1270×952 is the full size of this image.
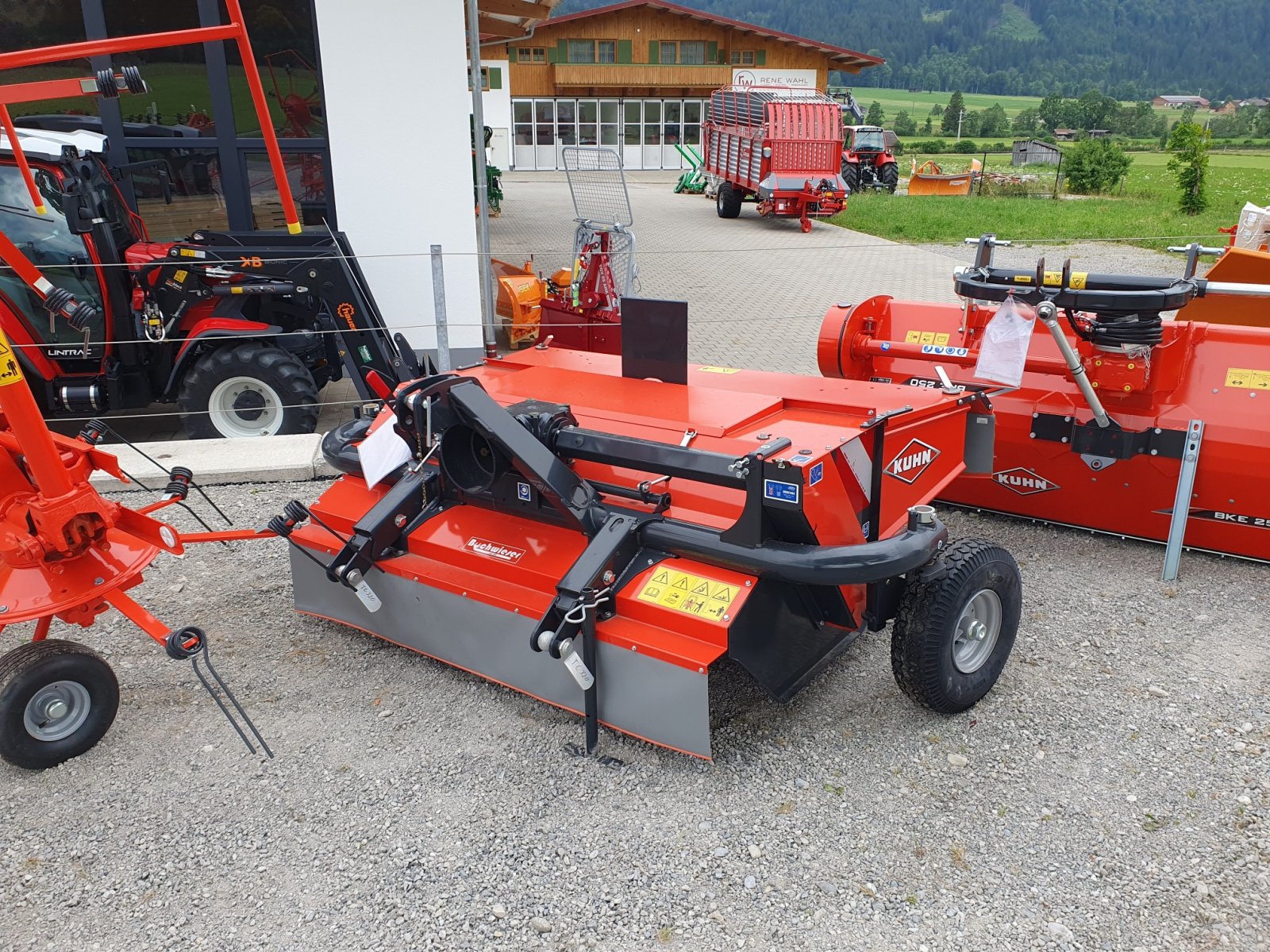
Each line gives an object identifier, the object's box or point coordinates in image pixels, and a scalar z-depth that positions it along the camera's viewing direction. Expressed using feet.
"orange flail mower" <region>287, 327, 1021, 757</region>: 10.45
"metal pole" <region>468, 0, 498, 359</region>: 24.27
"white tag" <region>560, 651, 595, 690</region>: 10.37
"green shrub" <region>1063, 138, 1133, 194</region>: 76.64
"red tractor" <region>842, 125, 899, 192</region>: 79.61
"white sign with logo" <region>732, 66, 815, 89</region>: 104.83
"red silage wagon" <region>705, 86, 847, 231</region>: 58.49
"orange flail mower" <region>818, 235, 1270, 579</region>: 14.43
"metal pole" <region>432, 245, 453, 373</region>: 19.79
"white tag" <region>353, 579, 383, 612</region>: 12.55
